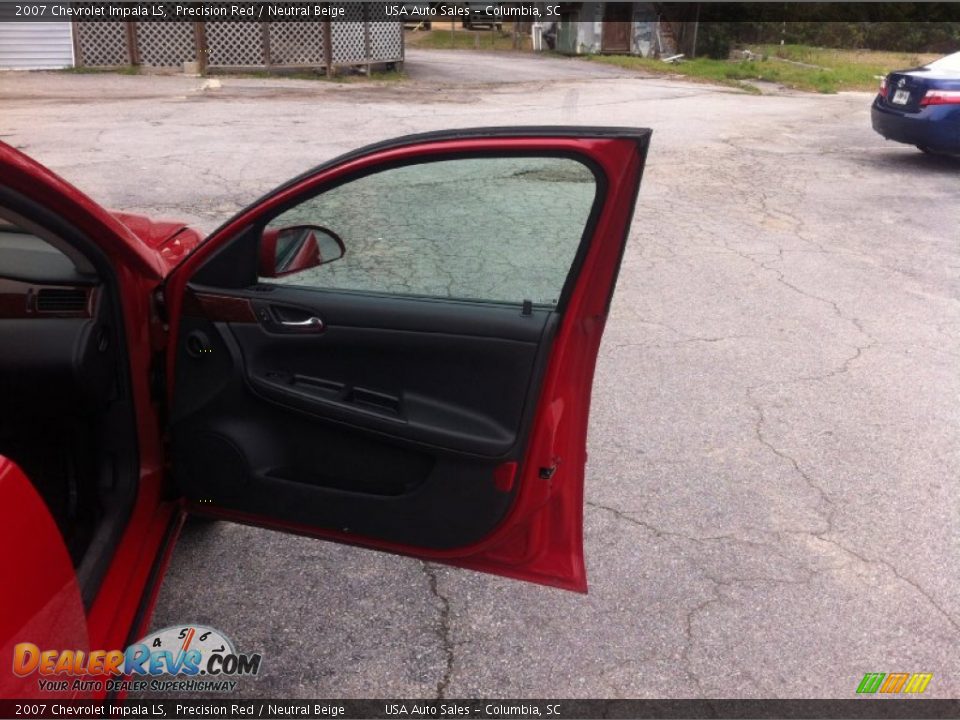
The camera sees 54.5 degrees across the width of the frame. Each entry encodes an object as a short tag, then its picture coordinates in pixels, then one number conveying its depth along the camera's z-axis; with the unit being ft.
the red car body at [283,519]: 7.29
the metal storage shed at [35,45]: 57.26
